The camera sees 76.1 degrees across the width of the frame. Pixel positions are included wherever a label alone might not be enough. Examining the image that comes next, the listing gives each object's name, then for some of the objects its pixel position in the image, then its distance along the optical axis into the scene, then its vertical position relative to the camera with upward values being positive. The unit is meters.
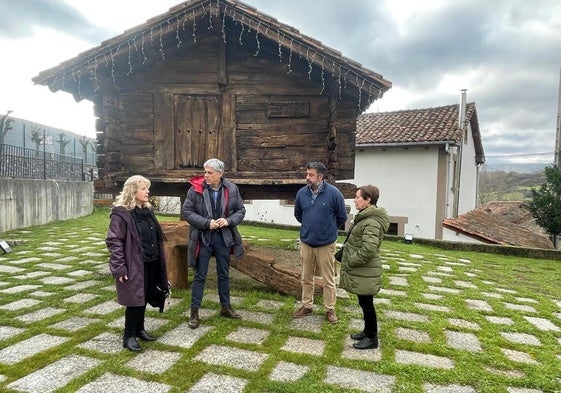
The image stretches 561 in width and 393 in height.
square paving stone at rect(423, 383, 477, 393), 3.05 -1.80
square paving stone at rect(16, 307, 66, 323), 4.41 -1.80
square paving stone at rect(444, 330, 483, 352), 3.94 -1.87
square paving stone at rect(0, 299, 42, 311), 4.79 -1.81
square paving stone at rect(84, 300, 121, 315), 4.70 -1.81
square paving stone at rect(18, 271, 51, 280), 6.26 -1.84
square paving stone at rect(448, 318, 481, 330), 4.59 -1.90
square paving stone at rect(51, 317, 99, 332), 4.15 -1.79
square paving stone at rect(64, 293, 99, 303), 5.13 -1.82
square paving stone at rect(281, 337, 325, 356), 3.71 -1.81
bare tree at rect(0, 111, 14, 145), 14.87 +2.02
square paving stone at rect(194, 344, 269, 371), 3.38 -1.78
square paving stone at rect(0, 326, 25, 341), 3.90 -1.78
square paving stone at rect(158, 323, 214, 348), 3.82 -1.80
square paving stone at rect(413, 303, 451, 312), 5.23 -1.92
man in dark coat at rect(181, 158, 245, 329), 4.34 -0.61
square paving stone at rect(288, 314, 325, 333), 4.32 -1.84
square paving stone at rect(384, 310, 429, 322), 4.78 -1.88
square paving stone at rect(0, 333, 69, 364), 3.41 -1.77
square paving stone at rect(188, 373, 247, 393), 2.95 -1.76
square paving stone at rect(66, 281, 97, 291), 5.74 -1.84
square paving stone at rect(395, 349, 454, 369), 3.51 -1.83
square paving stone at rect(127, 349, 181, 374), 3.27 -1.77
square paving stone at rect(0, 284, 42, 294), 5.51 -1.82
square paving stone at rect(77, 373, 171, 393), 2.91 -1.75
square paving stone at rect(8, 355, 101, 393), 2.92 -1.75
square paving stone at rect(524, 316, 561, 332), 4.64 -1.94
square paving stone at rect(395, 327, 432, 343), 4.11 -1.85
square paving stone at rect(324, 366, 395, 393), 3.06 -1.79
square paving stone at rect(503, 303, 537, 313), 5.44 -1.98
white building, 15.97 +0.66
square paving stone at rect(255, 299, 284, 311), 5.04 -1.86
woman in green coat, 3.79 -0.88
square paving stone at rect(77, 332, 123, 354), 3.64 -1.78
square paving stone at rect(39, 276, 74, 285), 6.04 -1.85
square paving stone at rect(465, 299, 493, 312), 5.37 -1.95
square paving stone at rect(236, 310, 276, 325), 4.54 -1.83
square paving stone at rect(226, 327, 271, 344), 3.94 -1.81
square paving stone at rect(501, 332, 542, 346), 4.18 -1.90
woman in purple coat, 3.52 -0.84
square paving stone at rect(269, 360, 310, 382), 3.15 -1.78
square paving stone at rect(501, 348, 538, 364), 3.65 -1.86
